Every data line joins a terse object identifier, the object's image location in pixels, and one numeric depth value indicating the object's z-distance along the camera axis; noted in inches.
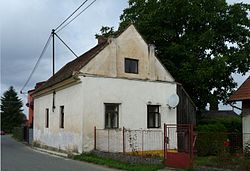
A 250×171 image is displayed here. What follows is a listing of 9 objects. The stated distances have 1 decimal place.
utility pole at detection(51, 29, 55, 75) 729.2
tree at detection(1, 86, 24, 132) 2498.7
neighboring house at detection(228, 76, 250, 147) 630.8
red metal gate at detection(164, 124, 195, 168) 429.7
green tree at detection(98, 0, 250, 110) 836.4
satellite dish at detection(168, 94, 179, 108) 713.9
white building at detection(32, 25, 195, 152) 631.7
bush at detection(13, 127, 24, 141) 1356.8
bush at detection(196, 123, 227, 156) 580.3
